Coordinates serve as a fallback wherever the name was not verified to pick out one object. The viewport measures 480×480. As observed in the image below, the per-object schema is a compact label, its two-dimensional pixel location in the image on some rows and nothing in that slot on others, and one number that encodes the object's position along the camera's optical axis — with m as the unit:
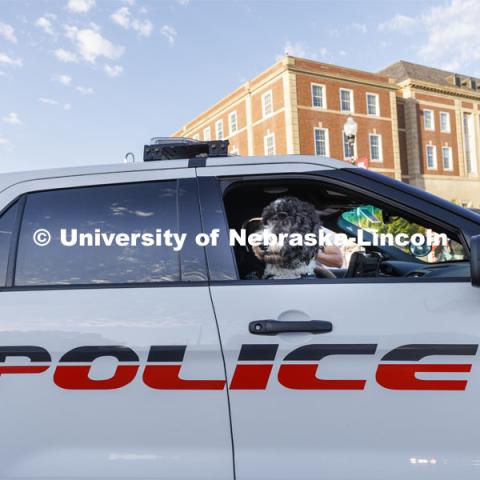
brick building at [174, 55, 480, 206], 29.91
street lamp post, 11.77
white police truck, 1.73
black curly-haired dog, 2.14
